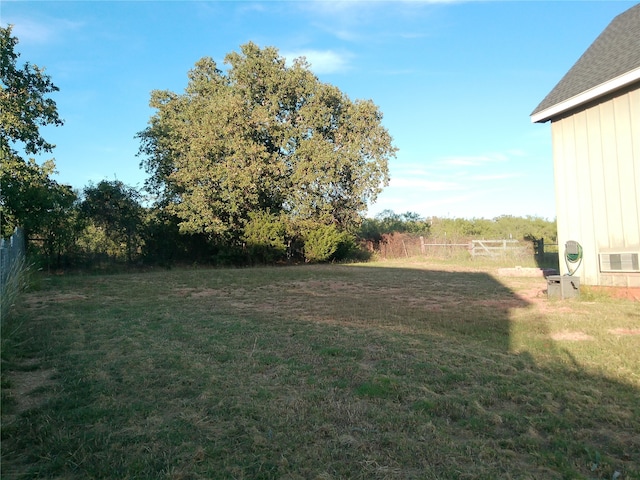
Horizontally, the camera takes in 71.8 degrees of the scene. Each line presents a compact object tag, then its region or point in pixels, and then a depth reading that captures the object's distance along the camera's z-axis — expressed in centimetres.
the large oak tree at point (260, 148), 2069
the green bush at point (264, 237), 2139
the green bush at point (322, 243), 2266
